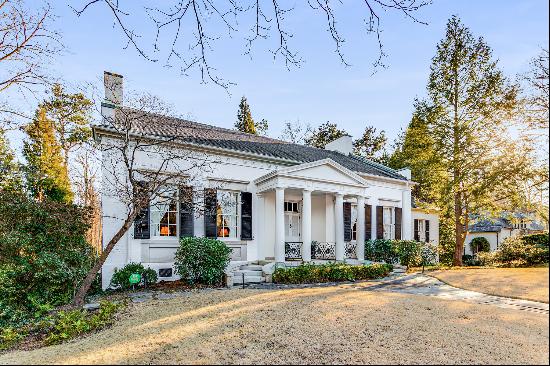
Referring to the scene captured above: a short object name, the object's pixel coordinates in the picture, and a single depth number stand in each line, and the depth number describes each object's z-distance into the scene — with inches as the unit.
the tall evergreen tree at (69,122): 944.9
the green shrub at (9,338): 230.8
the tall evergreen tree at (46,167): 761.1
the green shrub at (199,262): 449.1
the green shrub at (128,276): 431.5
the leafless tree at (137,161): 346.3
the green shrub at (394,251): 660.1
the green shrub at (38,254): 343.9
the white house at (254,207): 468.4
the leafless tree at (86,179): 942.4
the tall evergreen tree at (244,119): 1371.8
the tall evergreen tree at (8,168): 640.7
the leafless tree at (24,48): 336.5
